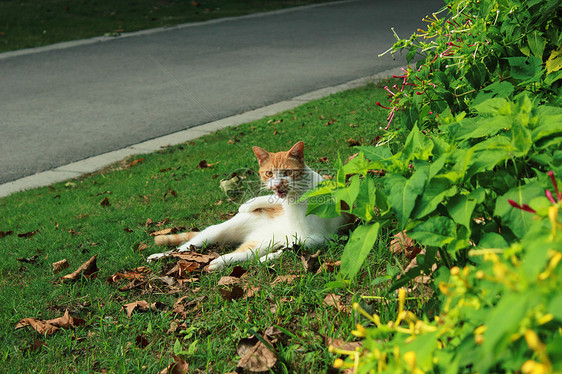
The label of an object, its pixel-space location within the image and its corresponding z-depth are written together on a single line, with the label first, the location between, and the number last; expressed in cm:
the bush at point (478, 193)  99
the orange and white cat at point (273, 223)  319
